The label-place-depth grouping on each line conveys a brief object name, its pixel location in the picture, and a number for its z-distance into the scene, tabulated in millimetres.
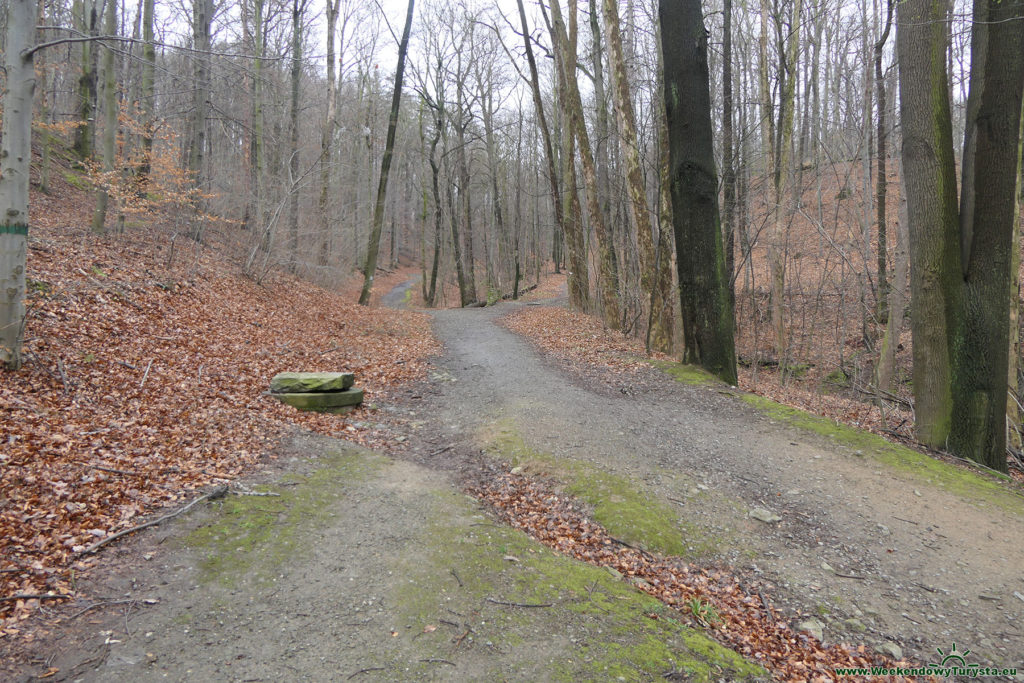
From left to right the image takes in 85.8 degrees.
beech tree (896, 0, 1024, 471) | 6086
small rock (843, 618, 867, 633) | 3678
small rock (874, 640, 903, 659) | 3455
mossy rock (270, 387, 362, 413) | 7461
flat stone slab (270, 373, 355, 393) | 7621
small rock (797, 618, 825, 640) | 3648
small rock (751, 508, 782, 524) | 4845
